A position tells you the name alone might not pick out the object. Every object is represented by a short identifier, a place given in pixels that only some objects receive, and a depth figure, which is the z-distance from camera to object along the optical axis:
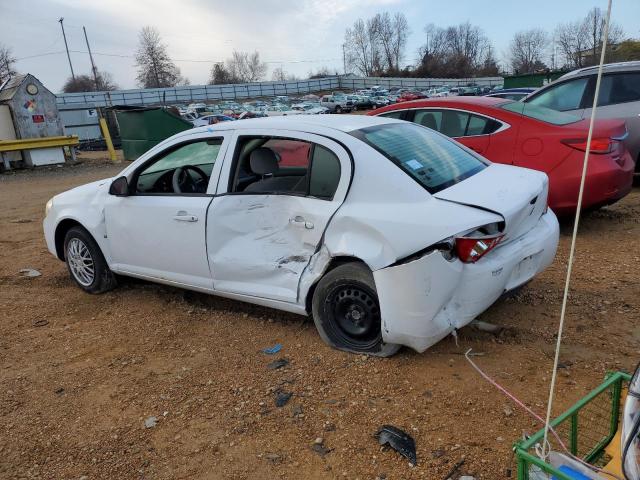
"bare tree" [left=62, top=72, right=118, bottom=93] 84.69
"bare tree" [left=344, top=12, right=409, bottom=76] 114.50
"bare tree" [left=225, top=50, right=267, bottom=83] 110.19
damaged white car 2.98
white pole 1.76
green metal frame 1.66
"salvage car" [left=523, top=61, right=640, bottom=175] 7.03
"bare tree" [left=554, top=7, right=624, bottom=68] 50.85
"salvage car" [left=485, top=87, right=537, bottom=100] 15.56
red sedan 5.20
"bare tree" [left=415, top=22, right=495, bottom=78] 92.00
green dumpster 15.72
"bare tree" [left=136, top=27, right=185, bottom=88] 89.88
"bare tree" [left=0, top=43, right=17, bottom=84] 63.56
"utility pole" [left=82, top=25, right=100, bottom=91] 65.75
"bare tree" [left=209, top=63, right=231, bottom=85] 101.06
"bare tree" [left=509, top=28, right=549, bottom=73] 95.94
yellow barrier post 17.83
